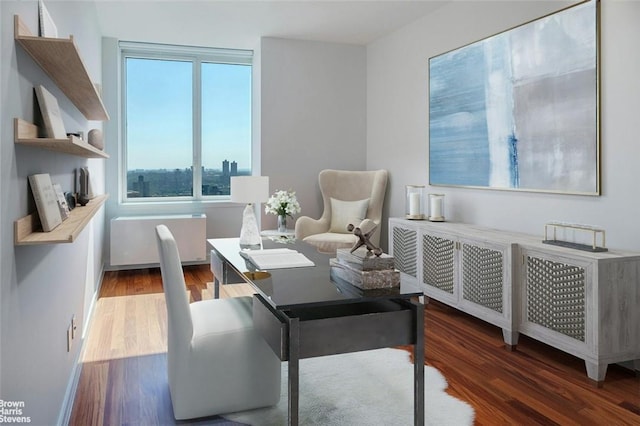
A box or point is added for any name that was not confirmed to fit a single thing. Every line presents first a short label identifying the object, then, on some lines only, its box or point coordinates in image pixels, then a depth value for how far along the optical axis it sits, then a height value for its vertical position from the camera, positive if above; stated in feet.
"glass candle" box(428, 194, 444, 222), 13.60 +0.01
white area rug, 7.23 -3.02
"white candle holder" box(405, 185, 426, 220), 14.17 +0.07
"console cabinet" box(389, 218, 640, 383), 8.41 -1.58
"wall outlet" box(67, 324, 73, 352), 7.86 -2.05
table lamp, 10.07 +0.26
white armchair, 16.12 +0.10
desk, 5.85 -1.40
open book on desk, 7.90 -0.83
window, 18.97 +3.53
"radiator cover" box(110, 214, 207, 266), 17.57 -1.01
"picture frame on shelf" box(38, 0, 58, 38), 5.87 +2.36
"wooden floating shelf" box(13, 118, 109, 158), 4.69 +0.72
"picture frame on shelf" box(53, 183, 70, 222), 6.25 +0.09
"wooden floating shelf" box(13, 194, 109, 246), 4.64 -0.22
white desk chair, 6.97 -2.21
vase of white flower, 16.58 +0.10
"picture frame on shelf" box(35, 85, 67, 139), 5.62 +1.15
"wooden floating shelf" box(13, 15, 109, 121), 4.91 +1.75
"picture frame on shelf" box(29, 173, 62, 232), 5.21 +0.10
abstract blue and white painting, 9.84 +2.33
